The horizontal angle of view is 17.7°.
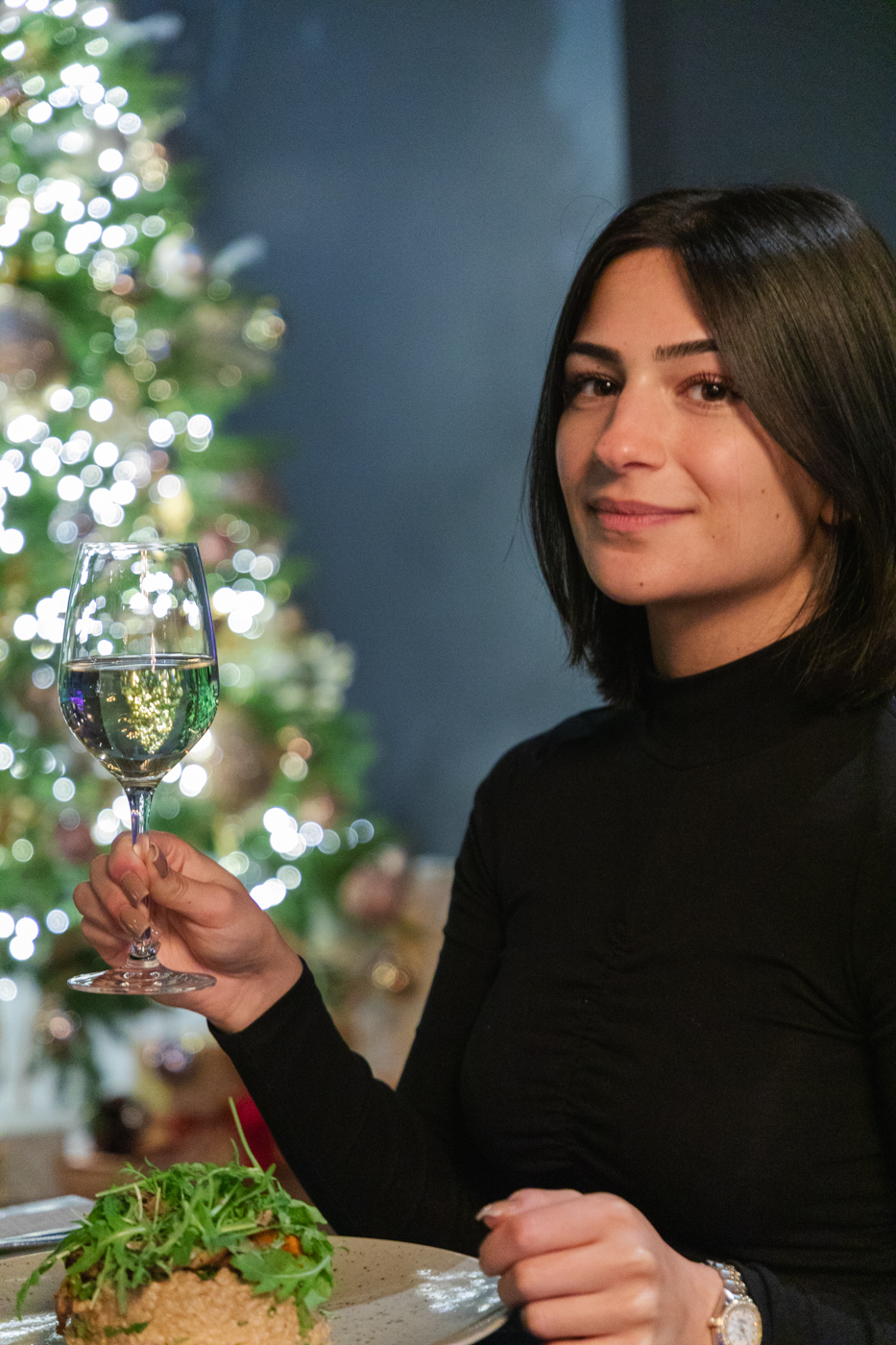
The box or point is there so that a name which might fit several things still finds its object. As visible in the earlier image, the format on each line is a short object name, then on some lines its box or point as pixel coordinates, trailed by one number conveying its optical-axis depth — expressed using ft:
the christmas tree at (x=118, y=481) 11.04
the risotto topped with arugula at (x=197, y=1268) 4.26
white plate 4.32
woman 5.15
